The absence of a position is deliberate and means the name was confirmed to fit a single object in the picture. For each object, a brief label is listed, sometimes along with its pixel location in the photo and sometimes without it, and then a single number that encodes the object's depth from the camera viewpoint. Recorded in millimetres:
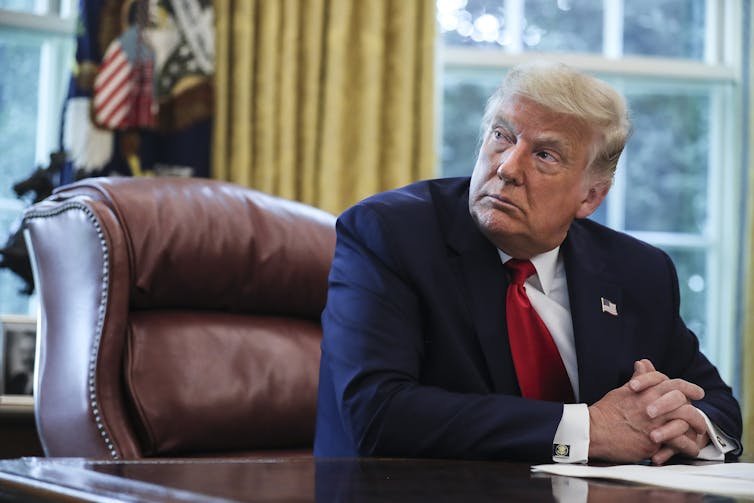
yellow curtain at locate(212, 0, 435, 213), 3676
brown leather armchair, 1994
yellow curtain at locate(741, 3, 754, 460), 4164
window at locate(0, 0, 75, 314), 3764
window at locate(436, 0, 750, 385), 4383
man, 1563
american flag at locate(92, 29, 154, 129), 3449
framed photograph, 2648
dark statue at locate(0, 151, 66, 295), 2934
